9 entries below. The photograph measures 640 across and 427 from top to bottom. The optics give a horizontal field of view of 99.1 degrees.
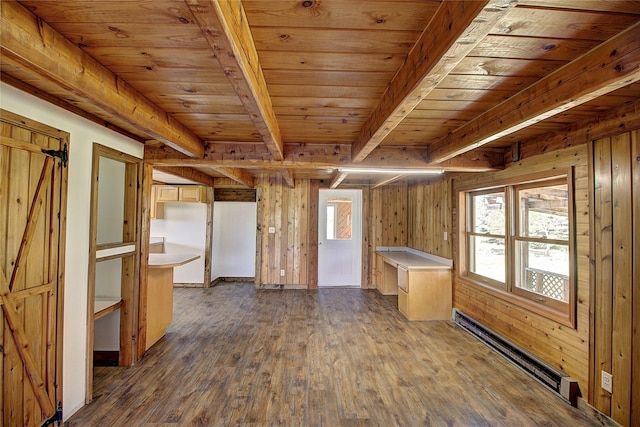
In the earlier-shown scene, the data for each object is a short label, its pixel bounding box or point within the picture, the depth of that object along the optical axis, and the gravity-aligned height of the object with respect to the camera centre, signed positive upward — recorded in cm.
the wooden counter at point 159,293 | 298 -90
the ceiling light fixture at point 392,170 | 294 +54
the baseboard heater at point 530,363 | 220 -135
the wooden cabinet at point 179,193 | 531 +44
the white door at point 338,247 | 573 -59
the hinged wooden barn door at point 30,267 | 158 -33
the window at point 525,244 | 246 -25
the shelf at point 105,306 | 235 -83
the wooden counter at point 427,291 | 394 -103
